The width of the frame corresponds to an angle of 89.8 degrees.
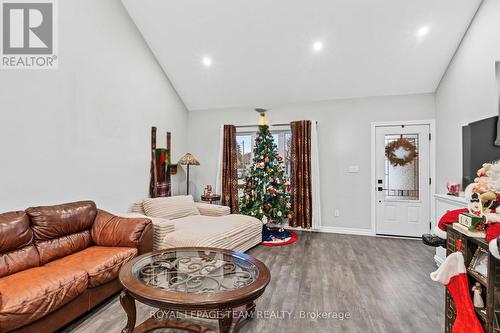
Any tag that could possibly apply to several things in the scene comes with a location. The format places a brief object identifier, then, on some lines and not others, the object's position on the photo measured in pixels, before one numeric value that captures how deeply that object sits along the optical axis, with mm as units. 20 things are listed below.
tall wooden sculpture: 4488
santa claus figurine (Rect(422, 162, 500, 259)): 1245
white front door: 4414
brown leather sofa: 1694
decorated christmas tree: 4547
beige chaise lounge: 3041
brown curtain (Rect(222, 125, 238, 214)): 5391
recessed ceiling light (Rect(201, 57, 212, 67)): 4469
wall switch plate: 4734
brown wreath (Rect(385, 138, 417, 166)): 4477
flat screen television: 2402
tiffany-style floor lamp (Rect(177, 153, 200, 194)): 4988
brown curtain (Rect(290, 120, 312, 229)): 4871
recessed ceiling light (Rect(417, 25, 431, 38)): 3483
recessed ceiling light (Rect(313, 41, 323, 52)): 3915
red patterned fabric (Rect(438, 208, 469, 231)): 1575
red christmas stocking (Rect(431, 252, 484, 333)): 1312
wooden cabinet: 1192
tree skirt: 4250
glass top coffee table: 1482
